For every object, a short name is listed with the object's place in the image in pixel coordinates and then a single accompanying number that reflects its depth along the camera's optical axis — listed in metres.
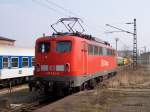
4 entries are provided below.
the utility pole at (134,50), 44.66
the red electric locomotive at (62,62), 16.22
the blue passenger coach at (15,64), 22.59
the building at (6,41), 68.59
